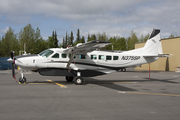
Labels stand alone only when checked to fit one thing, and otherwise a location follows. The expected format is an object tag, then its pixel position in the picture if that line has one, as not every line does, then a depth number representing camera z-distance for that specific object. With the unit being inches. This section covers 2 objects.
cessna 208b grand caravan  504.7
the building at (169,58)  1257.4
